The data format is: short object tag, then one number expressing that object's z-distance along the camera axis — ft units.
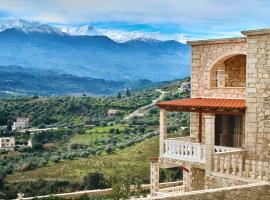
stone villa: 50.75
